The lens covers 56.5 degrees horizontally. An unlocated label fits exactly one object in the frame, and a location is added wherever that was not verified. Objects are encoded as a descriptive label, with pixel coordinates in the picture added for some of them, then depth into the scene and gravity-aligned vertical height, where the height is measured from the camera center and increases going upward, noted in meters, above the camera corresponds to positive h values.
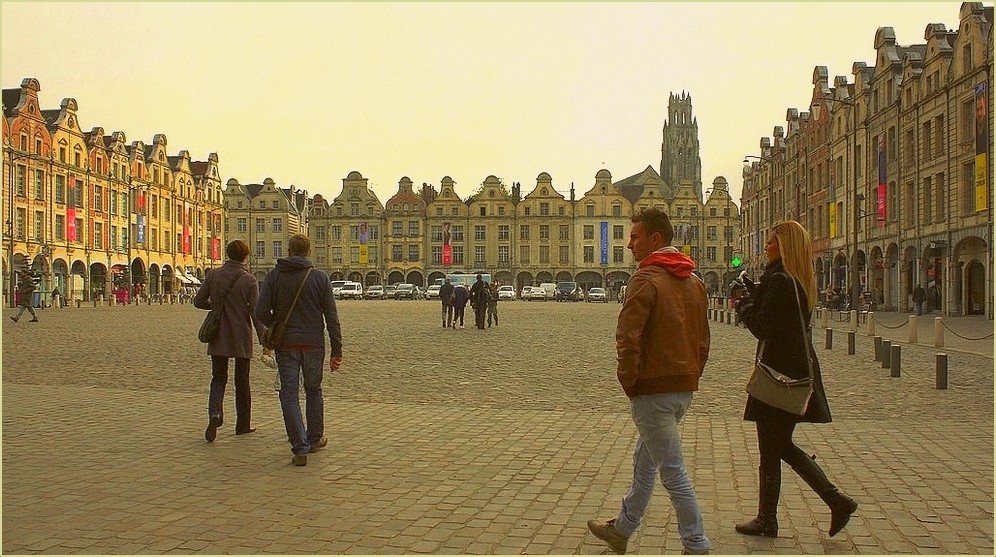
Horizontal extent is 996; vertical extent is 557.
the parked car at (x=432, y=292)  80.00 -1.15
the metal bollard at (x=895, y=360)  14.20 -1.30
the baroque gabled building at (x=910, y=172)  36.31 +4.85
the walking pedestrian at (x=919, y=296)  38.16 -0.86
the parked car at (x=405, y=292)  80.75 -1.12
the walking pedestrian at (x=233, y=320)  8.48 -0.36
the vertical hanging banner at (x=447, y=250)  89.87 +2.80
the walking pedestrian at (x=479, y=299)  28.46 -0.63
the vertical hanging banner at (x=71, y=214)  64.00 +4.72
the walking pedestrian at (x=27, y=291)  30.16 -0.29
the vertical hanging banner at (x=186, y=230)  83.94 +4.62
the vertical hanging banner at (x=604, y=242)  93.50 +3.60
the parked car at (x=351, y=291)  83.69 -1.05
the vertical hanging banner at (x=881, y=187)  45.00 +4.30
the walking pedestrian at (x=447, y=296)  29.95 -0.56
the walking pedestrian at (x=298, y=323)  7.39 -0.36
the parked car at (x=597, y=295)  74.44 -1.40
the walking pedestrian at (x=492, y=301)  30.19 -0.75
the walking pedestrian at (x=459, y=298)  29.12 -0.62
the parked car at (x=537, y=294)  78.31 -1.34
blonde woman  5.21 -0.42
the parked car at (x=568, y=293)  76.00 -1.25
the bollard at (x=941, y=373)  12.55 -1.33
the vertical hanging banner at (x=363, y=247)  89.31 +3.22
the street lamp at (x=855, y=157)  38.84 +6.61
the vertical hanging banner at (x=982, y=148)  32.69 +4.50
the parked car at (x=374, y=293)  82.88 -1.22
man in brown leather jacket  4.67 -0.41
